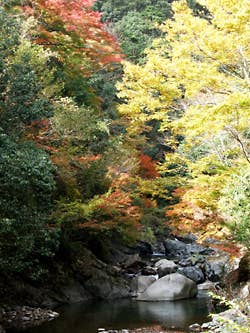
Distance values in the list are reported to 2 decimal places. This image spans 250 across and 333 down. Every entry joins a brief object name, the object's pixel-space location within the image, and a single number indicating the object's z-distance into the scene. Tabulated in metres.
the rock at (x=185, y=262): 20.58
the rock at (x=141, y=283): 16.75
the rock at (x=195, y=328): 11.03
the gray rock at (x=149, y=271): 19.17
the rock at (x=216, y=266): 18.28
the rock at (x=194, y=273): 18.11
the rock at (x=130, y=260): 20.38
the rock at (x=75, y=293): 15.11
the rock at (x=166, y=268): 18.50
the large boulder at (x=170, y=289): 15.36
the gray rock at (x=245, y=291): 11.78
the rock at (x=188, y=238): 28.47
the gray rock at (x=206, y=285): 16.97
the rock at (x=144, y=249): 25.13
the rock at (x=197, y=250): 24.06
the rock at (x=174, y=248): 25.27
